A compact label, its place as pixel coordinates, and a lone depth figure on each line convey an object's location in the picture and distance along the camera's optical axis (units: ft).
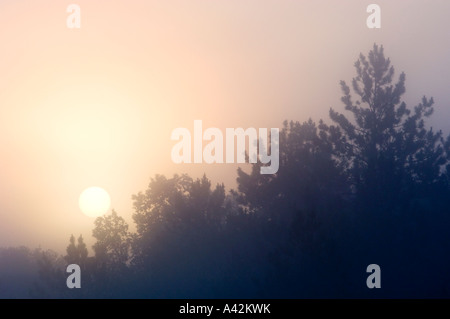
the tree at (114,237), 151.86
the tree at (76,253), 117.80
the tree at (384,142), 115.55
